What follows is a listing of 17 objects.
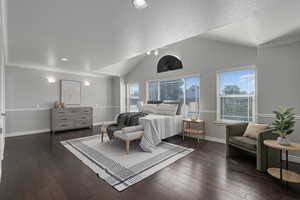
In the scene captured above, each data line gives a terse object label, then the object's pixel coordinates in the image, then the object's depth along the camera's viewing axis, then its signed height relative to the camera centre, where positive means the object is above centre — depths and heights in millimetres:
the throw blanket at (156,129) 3427 -835
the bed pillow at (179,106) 4629 -221
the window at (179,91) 4633 +335
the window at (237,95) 3584 +129
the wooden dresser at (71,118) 5076 -743
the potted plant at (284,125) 2073 -393
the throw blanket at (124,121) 3821 -638
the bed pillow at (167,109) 4473 -316
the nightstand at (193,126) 4130 -889
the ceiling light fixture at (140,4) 1635 +1182
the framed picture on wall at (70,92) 5629 +316
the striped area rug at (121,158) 2232 -1254
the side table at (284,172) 1980 -1160
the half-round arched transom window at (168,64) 5089 +1407
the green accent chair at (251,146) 2338 -872
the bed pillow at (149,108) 4952 -333
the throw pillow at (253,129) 2699 -598
